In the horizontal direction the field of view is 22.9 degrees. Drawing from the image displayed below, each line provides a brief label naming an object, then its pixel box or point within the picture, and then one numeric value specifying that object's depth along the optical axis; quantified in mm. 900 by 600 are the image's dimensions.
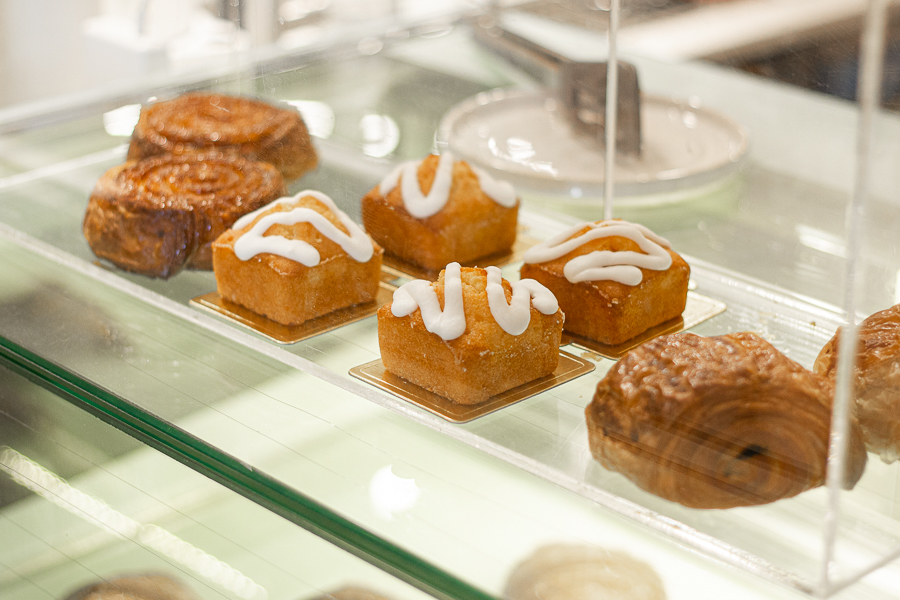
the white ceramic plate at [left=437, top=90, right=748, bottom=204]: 917
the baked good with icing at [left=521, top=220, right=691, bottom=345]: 808
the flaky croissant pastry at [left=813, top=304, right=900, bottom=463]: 723
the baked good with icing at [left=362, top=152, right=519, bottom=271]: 871
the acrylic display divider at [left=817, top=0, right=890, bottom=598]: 688
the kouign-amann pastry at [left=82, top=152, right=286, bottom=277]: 884
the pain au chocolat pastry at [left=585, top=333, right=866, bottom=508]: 709
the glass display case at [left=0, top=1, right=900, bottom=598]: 717
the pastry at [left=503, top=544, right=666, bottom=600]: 720
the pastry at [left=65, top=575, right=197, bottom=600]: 792
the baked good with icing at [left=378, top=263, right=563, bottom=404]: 781
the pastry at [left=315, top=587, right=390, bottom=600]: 746
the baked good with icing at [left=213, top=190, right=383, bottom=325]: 838
